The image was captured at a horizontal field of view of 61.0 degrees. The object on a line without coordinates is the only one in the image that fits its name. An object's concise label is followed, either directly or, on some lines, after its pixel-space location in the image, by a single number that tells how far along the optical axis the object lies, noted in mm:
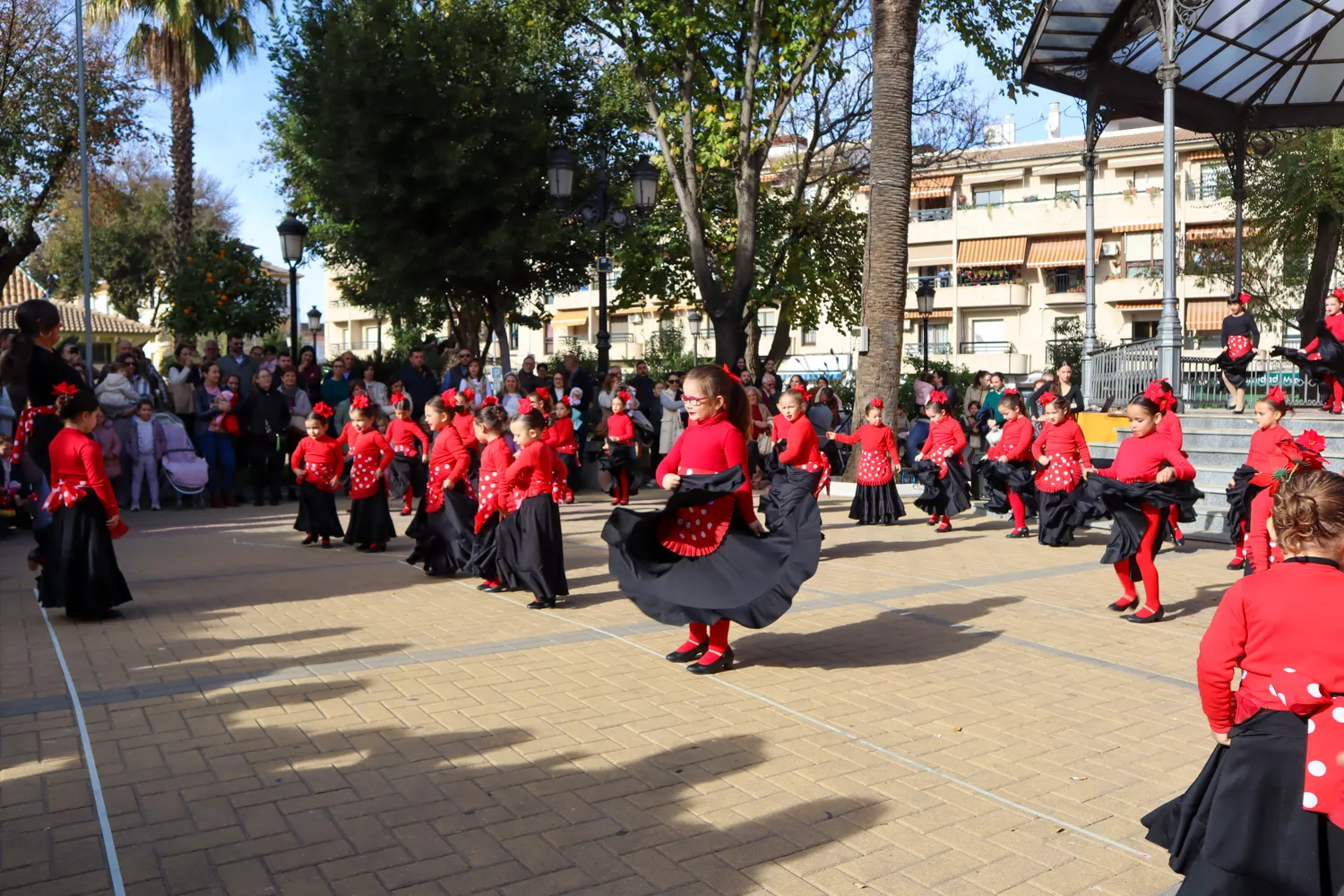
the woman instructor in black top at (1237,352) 16797
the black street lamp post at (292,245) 17812
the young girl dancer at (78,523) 8117
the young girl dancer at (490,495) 9469
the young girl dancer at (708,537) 6711
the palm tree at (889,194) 16656
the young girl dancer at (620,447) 15883
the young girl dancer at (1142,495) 8359
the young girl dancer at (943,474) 14117
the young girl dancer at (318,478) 12016
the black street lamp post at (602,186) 17391
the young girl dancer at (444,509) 10172
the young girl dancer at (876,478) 13984
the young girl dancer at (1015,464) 13594
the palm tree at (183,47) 25453
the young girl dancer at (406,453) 11703
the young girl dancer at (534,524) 8828
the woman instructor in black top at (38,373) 7910
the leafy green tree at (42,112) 23219
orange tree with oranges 19438
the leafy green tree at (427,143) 19797
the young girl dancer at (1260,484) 7178
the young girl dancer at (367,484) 11664
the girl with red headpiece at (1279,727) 3039
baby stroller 14992
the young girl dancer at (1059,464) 12180
